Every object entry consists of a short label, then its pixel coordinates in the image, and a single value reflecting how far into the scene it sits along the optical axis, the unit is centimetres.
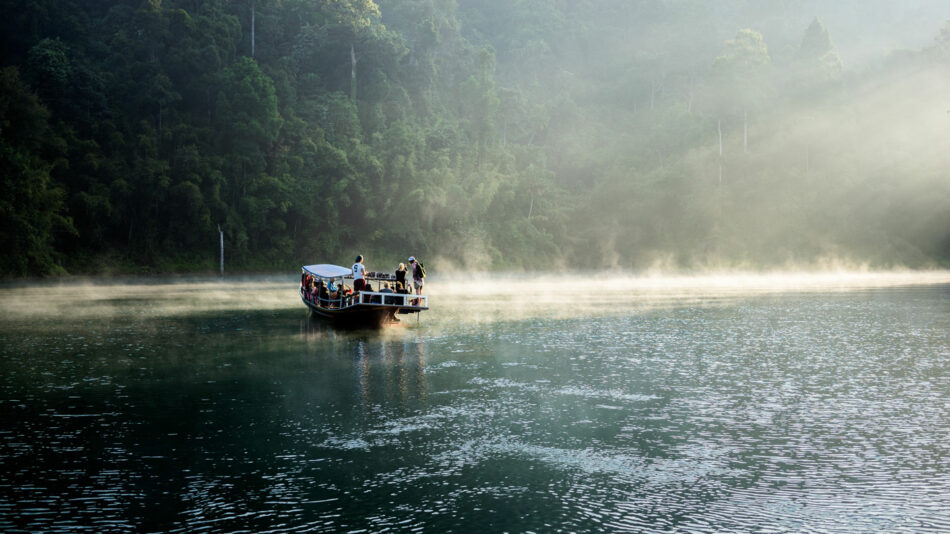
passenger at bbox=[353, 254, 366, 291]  3044
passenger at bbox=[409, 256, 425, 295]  3234
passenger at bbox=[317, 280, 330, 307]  3375
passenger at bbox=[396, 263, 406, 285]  3139
